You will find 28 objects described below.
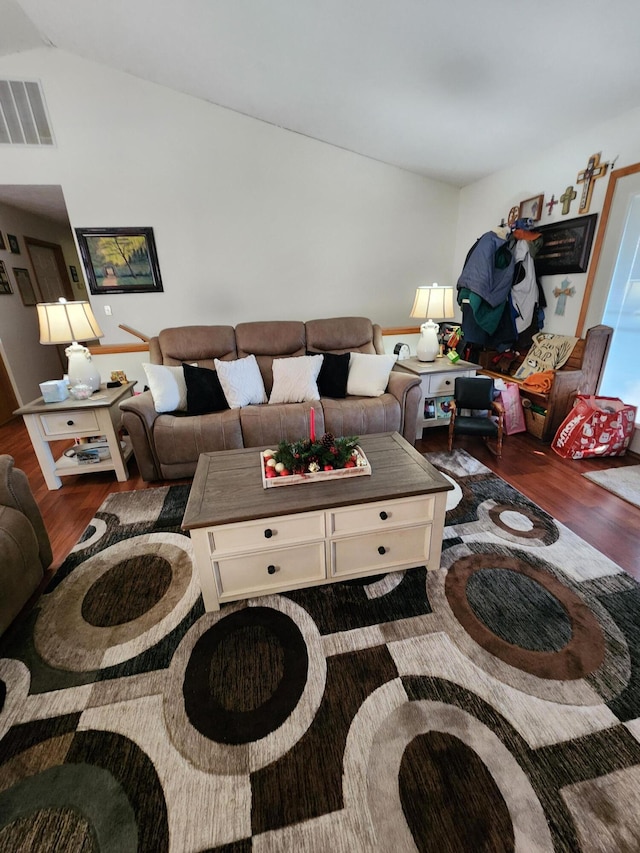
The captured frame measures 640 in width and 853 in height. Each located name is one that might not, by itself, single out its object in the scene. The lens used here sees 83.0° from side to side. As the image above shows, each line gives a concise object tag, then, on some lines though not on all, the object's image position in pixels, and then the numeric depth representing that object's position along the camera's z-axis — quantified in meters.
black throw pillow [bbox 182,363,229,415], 2.70
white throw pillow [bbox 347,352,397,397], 2.91
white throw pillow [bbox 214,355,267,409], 2.79
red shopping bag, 2.68
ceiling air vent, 3.07
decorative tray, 1.60
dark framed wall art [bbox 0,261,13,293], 3.97
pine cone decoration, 1.70
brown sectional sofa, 2.51
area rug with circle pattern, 0.94
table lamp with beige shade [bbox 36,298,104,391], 2.41
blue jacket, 3.12
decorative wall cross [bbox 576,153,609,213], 2.57
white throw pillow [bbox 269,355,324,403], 2.87
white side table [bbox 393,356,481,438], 3.13
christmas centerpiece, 1.63
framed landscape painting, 3.50
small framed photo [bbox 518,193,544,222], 3.07
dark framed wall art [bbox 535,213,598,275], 2.73
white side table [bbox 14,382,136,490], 2.40
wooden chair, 2.77
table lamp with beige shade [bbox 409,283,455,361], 3.15
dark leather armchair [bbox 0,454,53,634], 1.42
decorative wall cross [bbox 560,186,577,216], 2.78
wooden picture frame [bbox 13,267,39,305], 4.27
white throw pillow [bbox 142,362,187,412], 2.61
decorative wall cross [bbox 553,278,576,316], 2.93
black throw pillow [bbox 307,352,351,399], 2.97
